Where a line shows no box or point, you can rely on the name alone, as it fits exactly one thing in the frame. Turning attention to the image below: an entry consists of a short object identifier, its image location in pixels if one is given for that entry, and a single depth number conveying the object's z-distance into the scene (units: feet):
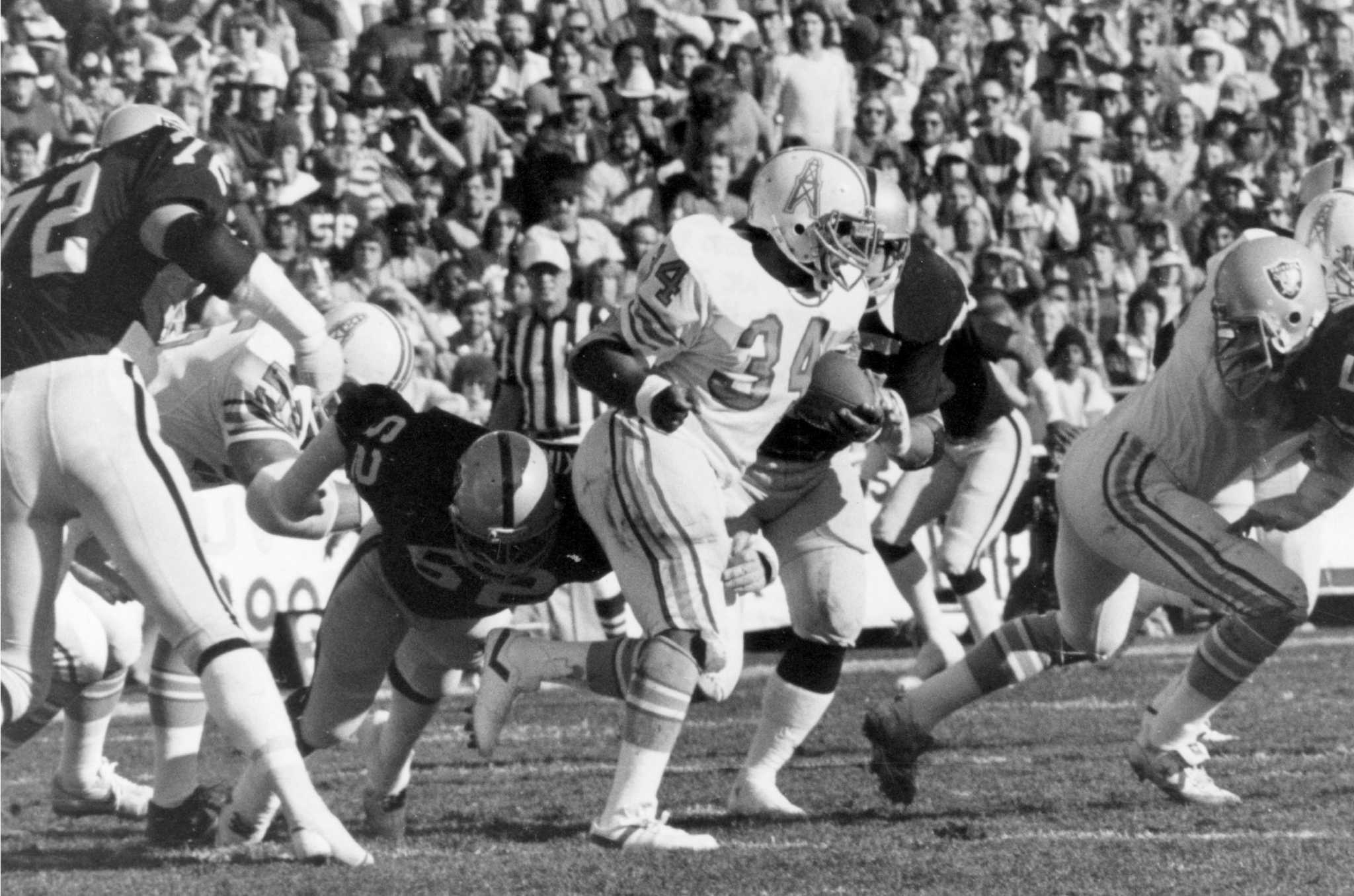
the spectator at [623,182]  78.74
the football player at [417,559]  33.30
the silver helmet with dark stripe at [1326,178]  44.60
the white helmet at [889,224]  35.65
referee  62.59
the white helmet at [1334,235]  40.63
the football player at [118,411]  31.45
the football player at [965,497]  54.34
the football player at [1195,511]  36.09
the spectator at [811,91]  83.71
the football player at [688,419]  32.94
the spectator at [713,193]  76.64
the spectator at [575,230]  73.82
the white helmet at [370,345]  38.65
